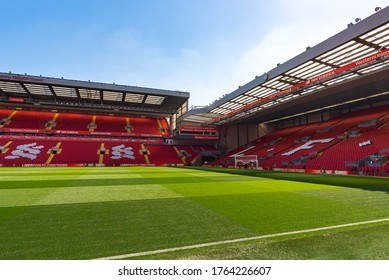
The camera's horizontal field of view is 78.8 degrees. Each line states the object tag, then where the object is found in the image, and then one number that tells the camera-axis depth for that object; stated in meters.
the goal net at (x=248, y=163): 32.03
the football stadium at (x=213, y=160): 4.07
